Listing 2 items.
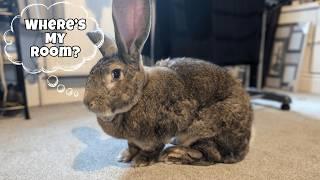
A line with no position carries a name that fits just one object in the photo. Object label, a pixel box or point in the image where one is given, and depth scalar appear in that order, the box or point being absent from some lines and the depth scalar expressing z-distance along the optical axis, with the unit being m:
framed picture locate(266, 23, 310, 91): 2.29
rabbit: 0.68
